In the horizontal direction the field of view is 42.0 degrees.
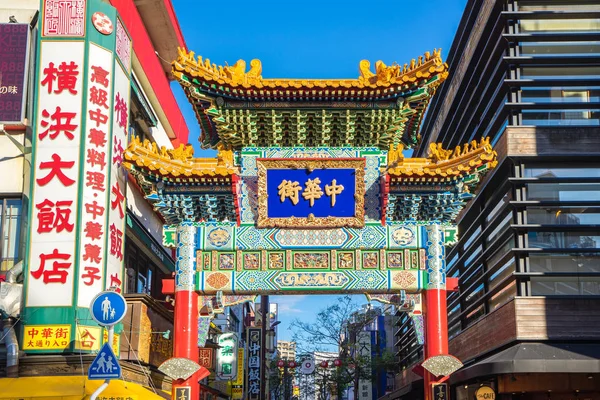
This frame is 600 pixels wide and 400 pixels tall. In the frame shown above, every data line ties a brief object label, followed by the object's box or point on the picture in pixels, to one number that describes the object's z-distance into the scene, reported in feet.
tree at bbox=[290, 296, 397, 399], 149.79
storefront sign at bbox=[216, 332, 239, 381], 116.78
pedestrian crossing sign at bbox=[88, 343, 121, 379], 41.45
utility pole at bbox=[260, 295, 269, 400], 132.28
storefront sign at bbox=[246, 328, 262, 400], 131.85
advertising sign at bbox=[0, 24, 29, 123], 62.08
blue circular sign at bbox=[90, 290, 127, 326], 43.70
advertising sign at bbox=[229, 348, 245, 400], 134.21
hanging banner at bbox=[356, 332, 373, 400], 219.51
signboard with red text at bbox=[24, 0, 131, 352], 56.44
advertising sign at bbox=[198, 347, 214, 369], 79.51
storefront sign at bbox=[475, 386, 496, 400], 66.18
